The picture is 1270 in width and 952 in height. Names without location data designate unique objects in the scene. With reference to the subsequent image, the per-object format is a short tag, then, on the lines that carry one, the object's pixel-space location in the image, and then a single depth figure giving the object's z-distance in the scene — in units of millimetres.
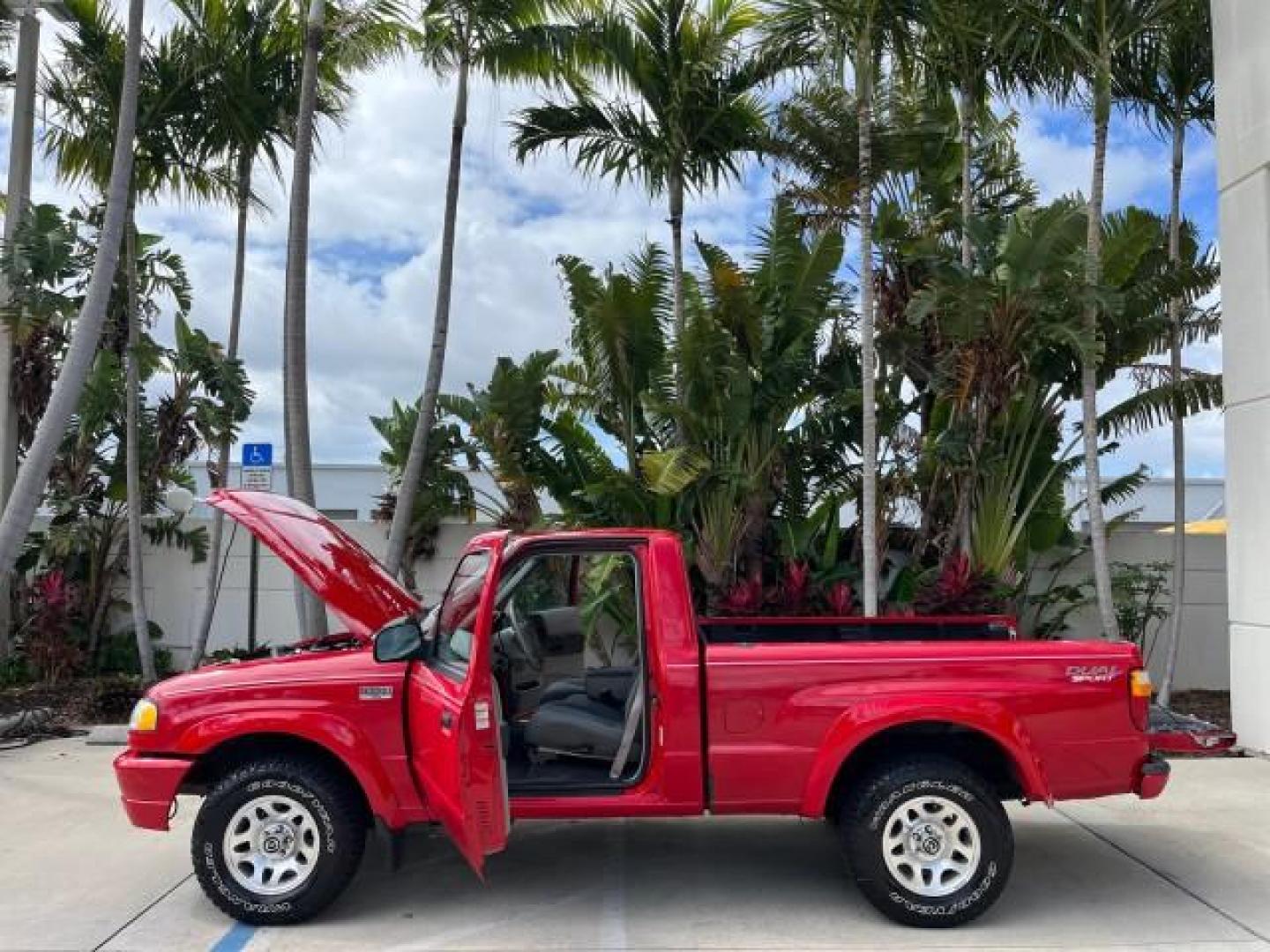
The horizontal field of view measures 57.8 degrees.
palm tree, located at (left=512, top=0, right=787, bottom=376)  12602
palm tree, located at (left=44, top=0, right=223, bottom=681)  12312
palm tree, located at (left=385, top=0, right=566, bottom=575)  12055
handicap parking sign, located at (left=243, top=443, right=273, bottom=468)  11883
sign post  11727
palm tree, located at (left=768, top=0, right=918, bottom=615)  10375
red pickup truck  5355
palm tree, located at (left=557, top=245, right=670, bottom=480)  12414
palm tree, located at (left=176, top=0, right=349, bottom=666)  12453
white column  9375
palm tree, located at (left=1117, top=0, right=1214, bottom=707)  11305
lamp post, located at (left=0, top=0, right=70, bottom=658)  12742
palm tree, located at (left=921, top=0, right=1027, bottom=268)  10477
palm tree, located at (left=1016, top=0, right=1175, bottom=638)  10047
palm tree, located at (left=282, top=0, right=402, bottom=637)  11438
